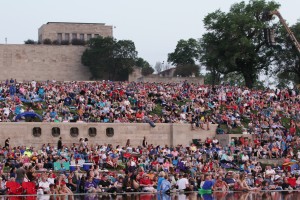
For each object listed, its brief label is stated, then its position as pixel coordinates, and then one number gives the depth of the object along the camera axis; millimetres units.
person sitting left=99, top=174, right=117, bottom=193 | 32469
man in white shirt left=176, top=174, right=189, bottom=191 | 33531
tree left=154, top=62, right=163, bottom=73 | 121794
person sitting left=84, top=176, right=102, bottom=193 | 32125
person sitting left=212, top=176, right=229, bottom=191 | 33781
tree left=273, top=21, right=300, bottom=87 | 75312
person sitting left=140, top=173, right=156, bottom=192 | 33219
